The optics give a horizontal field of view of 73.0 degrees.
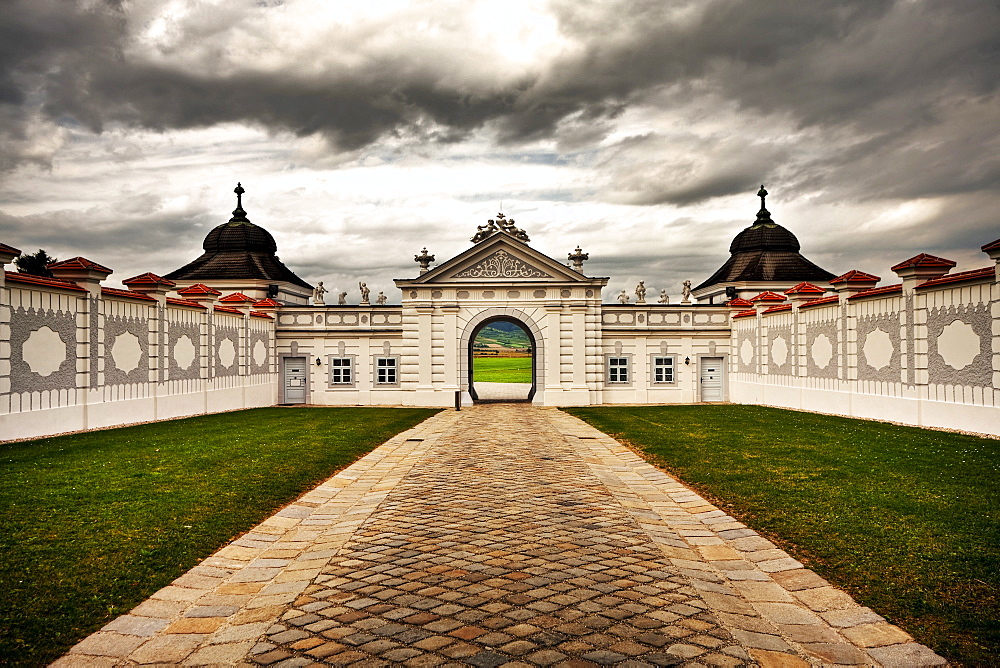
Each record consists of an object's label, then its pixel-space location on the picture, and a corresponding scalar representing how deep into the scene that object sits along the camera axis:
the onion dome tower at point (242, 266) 39.47
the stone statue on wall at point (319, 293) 33.06
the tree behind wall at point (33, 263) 52.06
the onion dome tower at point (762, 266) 40.78
